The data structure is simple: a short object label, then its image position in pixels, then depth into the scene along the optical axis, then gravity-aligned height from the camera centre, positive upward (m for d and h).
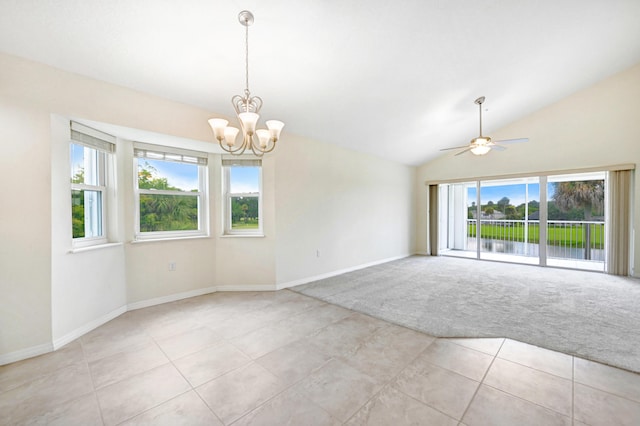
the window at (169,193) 3.42 +0.28
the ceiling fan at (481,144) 4.12 +1.09
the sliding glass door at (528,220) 5.32 -0.25
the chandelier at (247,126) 2.03 +0.71
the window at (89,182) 2.71 +0.35
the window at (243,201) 4.07 +0.17
